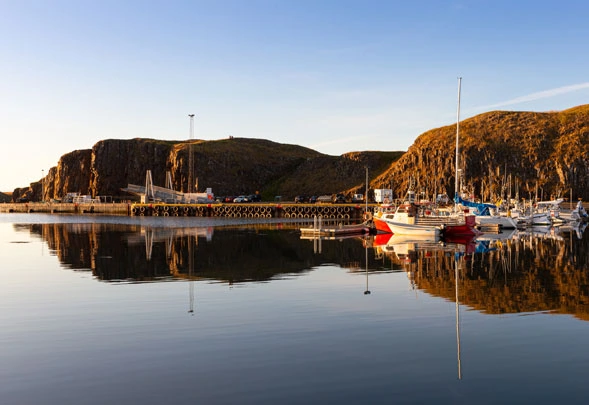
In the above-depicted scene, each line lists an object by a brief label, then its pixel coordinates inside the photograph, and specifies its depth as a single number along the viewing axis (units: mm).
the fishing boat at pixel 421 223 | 66312
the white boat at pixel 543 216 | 95812
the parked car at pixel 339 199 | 163850
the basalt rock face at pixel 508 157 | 159250
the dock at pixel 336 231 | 72812
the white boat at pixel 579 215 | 113625
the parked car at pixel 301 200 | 170525
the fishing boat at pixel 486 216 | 83062
